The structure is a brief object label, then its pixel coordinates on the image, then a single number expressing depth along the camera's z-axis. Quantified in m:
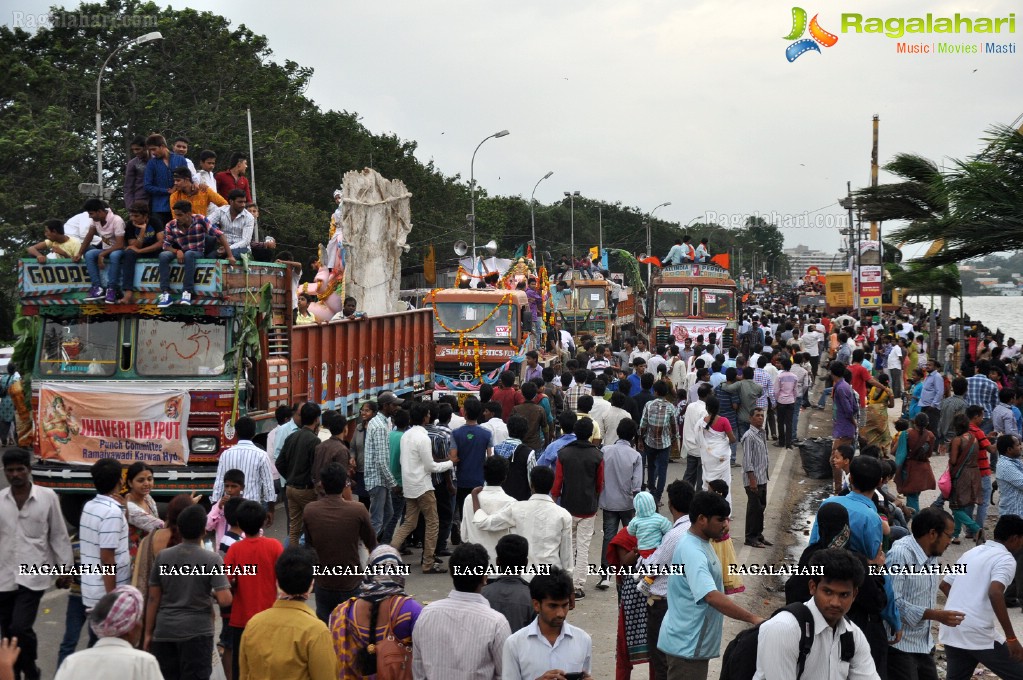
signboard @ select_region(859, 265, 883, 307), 37.19
